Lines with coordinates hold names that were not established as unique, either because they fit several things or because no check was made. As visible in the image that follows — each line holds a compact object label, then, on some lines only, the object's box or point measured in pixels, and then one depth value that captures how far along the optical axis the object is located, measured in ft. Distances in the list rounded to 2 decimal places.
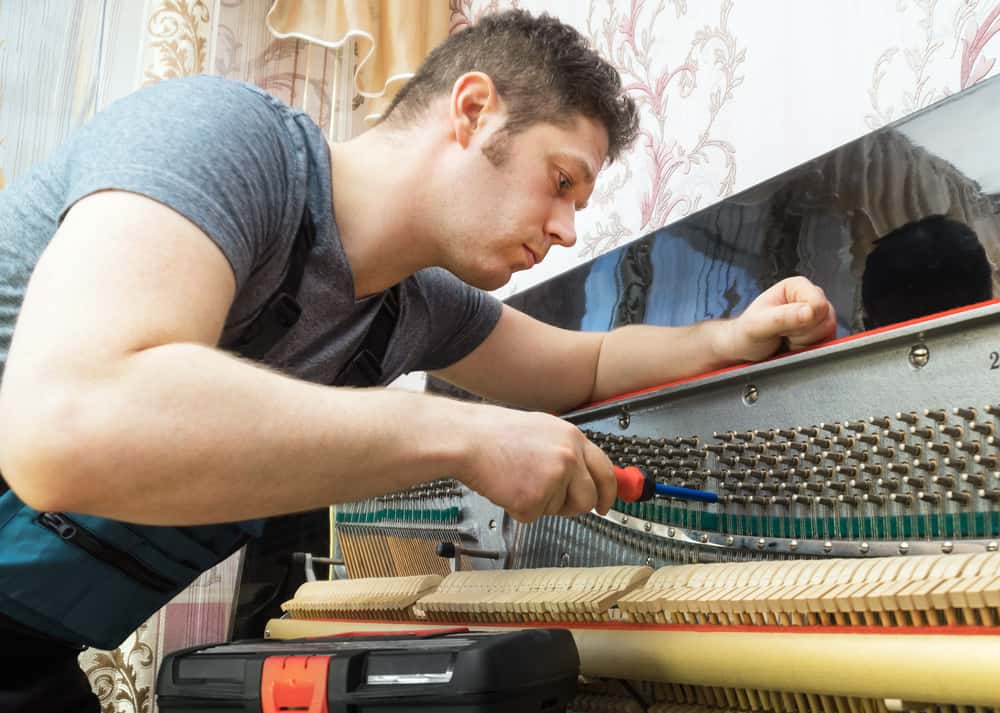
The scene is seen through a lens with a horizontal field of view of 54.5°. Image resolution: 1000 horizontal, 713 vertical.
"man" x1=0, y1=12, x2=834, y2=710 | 2.82
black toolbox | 3.18
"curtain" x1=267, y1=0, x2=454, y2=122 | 9.14
